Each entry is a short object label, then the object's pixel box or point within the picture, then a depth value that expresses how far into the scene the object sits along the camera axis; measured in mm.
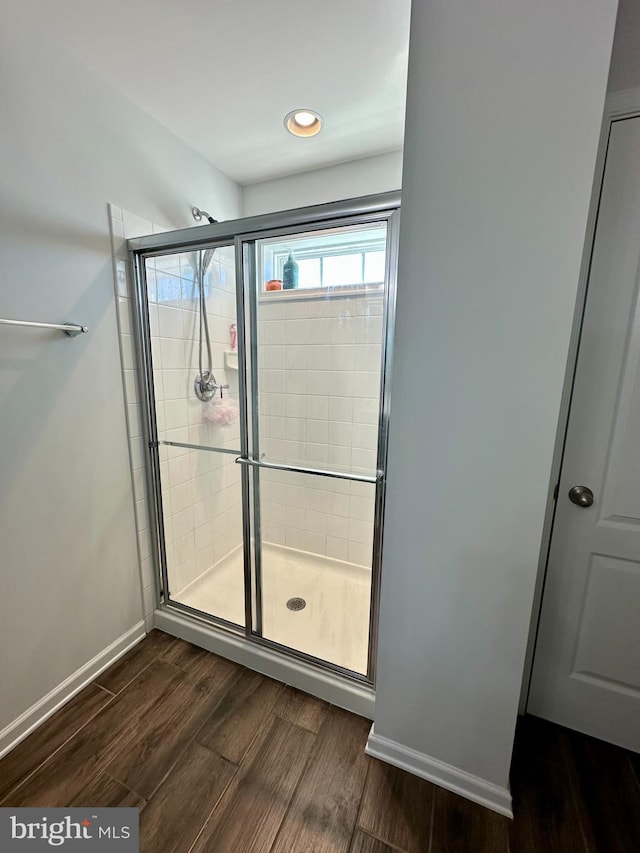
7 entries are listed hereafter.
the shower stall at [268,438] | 1519
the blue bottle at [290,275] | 1868
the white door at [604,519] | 1069
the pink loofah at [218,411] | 2016
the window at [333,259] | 1621
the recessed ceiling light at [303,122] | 1579
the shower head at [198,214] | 1862
